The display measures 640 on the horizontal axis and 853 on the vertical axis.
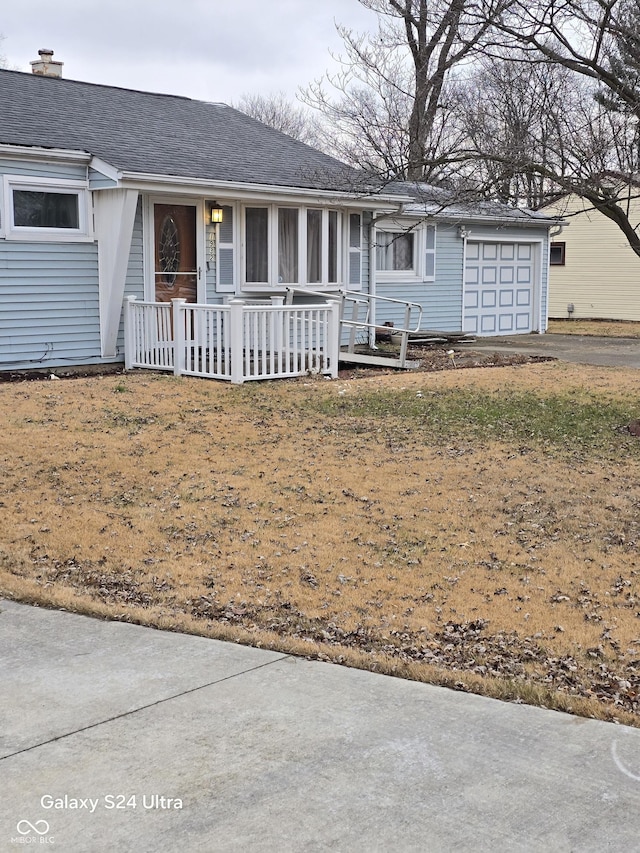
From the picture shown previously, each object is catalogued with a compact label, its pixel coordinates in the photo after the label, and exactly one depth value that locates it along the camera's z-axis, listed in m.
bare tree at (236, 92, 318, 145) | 48.47
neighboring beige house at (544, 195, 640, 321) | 31.31
